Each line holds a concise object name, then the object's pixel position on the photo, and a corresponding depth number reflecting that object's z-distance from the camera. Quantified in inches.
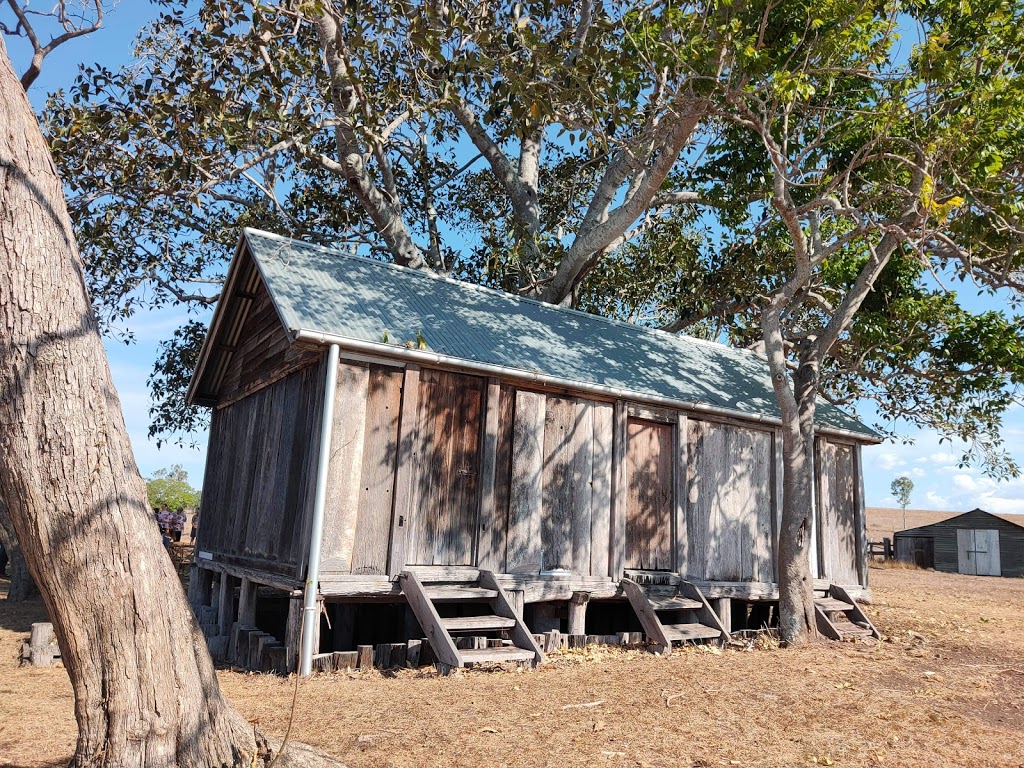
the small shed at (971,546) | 1574.8
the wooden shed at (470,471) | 401.1
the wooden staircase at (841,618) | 498.0
